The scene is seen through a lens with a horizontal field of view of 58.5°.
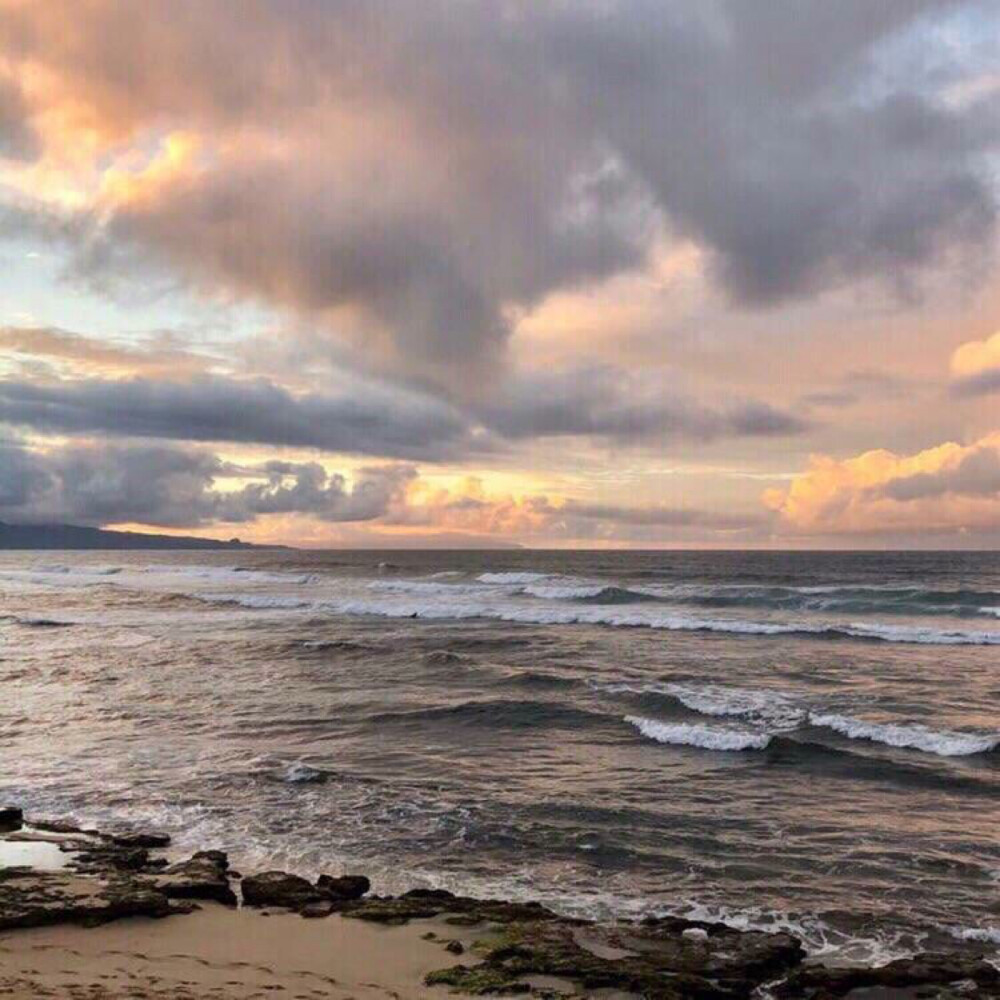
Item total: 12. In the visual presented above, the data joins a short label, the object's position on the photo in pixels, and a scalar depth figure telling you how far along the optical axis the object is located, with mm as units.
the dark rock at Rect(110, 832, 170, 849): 12367
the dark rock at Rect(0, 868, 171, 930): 9453
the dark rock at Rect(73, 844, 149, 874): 11250
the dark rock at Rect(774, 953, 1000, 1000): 8555
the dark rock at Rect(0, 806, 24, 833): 12861
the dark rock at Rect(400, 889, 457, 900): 10586
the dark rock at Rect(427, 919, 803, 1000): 8352
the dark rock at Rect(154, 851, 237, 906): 10359
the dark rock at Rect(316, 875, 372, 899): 10648
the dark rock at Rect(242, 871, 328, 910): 10297
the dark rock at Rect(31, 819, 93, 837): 12820
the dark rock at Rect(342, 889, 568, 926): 9930
